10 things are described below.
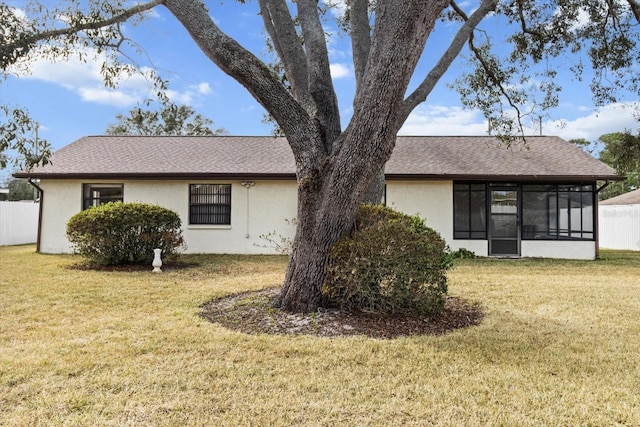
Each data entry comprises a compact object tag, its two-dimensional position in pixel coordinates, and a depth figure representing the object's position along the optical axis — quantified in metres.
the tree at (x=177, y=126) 30.53
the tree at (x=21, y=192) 36.34
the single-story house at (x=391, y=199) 13.23
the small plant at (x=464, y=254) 13.09
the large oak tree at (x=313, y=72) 4.84
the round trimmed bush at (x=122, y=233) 9.79
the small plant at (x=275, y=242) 13.53
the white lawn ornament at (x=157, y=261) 9.59
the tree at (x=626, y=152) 11.10
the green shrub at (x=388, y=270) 5.05
